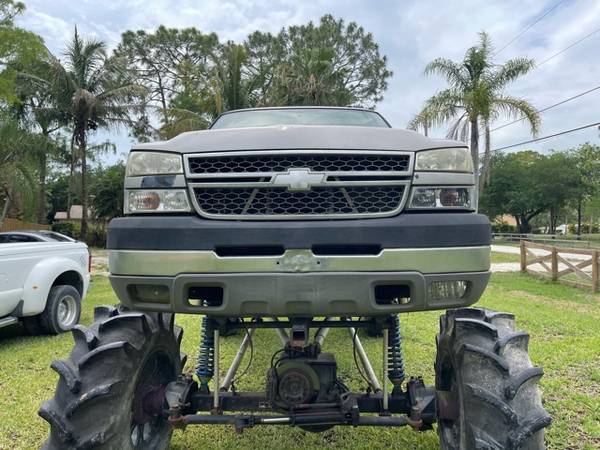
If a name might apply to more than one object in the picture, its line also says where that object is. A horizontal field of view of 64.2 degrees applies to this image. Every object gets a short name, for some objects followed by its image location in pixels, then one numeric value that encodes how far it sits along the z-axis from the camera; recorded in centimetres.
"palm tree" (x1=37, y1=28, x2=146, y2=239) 2458
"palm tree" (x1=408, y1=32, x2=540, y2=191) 1978
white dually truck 590
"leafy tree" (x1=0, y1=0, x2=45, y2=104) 1241
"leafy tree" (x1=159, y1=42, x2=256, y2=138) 2020
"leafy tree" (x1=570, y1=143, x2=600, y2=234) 4331
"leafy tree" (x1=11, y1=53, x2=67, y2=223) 2352
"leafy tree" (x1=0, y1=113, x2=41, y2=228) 1489
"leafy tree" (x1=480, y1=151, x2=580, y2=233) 4741
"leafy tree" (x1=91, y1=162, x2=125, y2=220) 2991
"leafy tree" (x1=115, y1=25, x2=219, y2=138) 3553
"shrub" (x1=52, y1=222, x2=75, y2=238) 3080
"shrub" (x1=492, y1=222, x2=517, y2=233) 6159
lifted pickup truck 206
